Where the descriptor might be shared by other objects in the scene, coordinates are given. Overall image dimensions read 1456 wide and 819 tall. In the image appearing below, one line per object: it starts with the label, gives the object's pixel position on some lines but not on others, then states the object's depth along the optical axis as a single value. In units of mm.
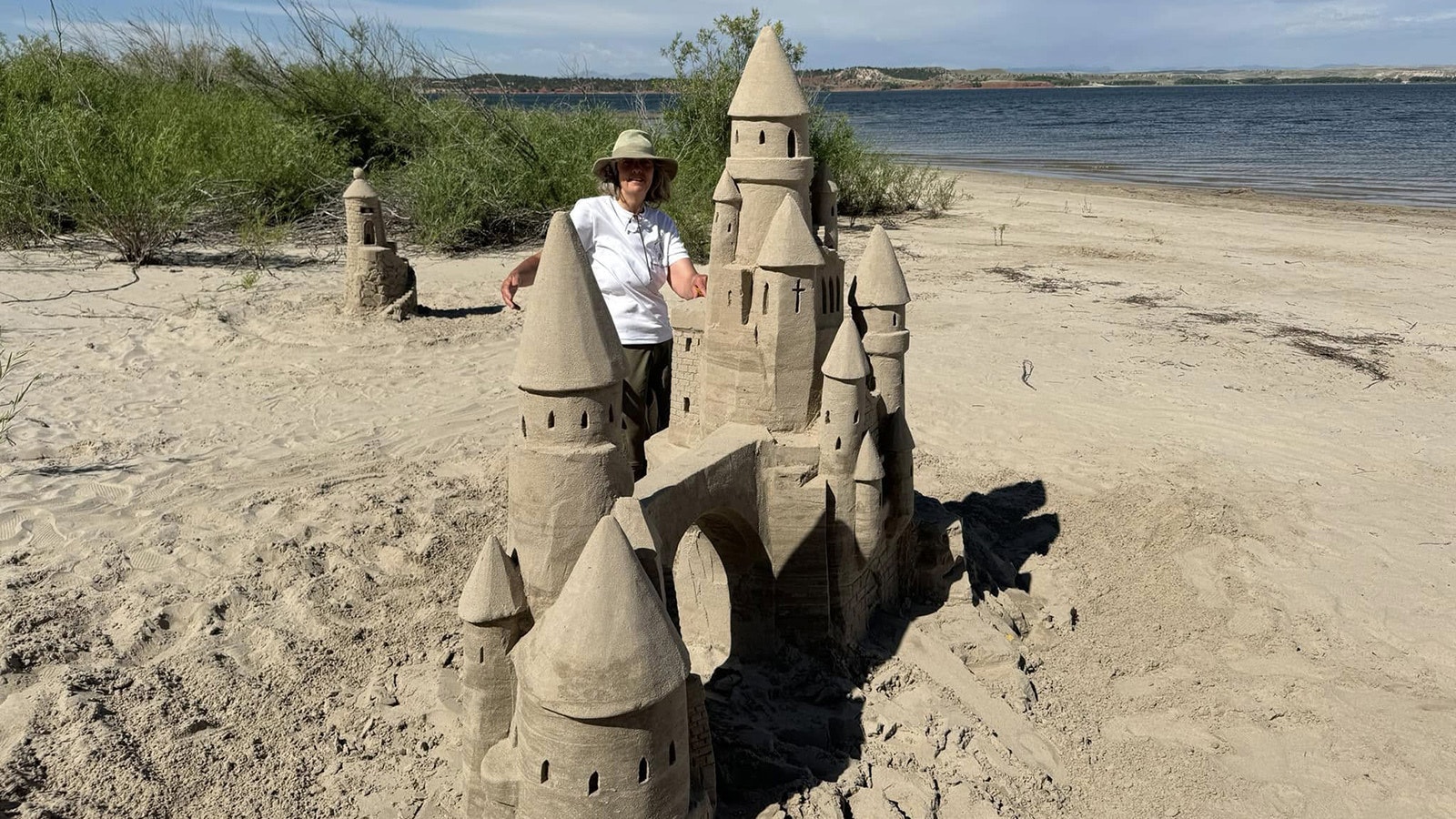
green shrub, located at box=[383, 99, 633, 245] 15133
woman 5098
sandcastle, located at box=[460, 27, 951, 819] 3449
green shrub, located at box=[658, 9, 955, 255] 14656
